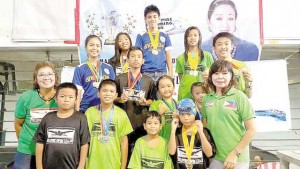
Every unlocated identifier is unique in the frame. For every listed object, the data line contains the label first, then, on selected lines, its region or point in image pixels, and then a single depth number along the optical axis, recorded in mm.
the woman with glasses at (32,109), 1951
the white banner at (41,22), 3170
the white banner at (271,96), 3109
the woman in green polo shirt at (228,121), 1705
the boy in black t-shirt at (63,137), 1771
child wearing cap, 1736
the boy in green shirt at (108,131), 1834
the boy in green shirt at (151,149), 1802
